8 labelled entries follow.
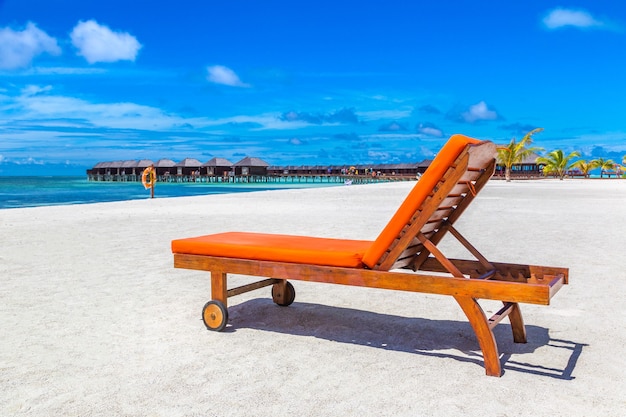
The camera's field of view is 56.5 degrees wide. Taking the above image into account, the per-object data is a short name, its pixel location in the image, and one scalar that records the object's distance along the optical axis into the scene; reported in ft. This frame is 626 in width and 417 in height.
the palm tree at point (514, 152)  143.74
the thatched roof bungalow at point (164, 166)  274.77
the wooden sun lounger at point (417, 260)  9.45
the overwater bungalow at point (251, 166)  255.91
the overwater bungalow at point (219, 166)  262.47
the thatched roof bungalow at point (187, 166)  268.00
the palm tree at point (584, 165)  193.06
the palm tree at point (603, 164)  192.58
